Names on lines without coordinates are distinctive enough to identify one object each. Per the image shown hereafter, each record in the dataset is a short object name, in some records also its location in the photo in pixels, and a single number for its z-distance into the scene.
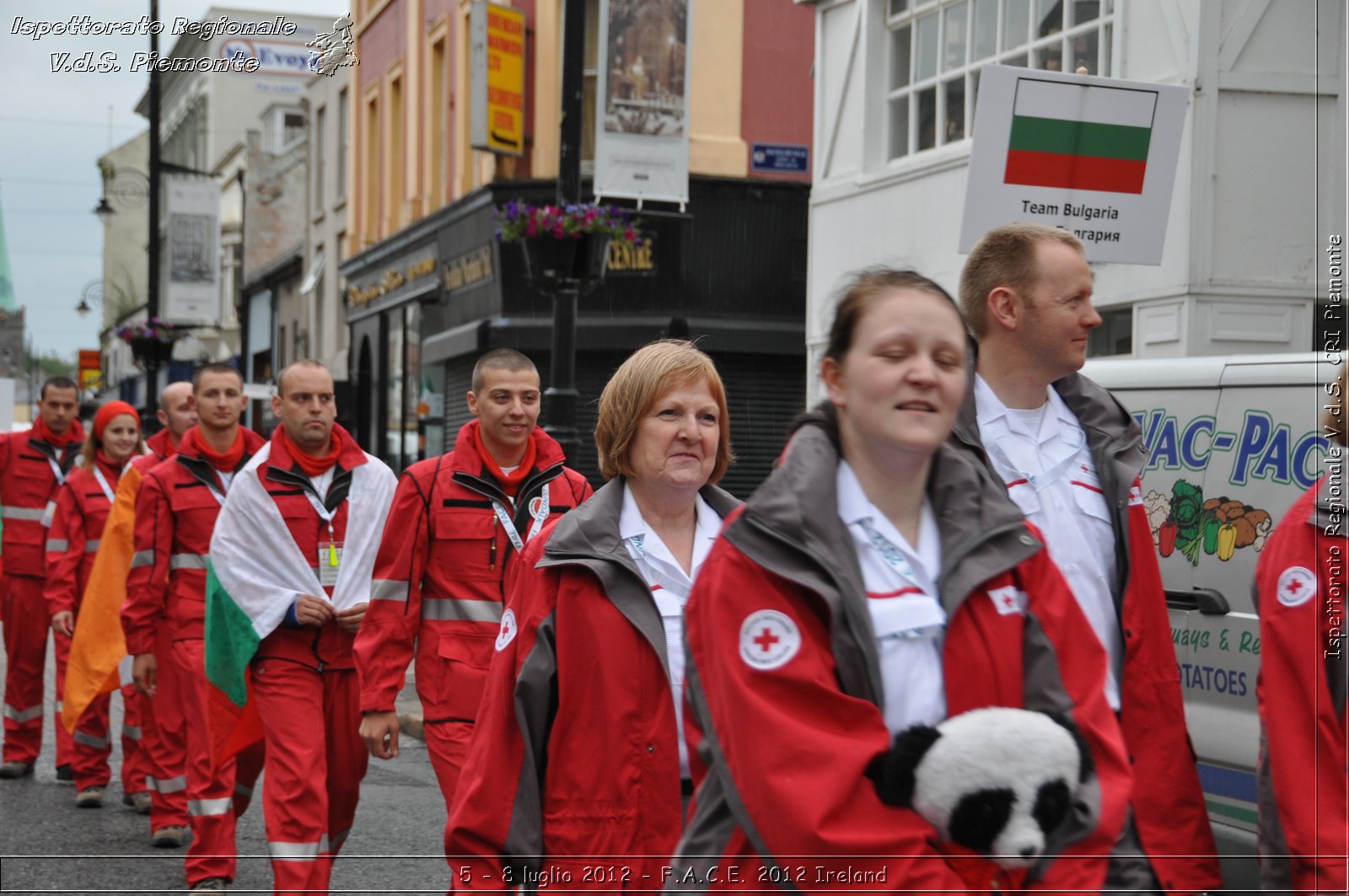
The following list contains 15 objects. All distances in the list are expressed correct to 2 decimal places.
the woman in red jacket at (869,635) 2.52
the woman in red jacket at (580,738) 3.71
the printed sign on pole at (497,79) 21.72
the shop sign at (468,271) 23.20
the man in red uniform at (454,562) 5.74
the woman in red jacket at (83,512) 10.11
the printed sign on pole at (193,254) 28.66
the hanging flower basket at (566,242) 11.27
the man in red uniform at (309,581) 6.43
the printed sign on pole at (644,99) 18.67
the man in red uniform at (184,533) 7.97
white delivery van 5.43
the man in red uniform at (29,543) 10.27
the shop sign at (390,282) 26.00
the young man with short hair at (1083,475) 3.62
